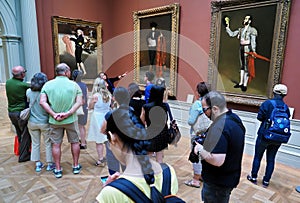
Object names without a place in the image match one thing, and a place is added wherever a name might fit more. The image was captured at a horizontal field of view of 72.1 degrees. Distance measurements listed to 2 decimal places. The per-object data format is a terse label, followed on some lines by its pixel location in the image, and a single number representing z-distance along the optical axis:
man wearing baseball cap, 2.68
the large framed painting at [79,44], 5.61
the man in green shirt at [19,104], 3.21
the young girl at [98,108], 3.06
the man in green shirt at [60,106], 2.73
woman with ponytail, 0.74
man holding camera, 1.50
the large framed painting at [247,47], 3.56
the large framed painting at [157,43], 5.04
